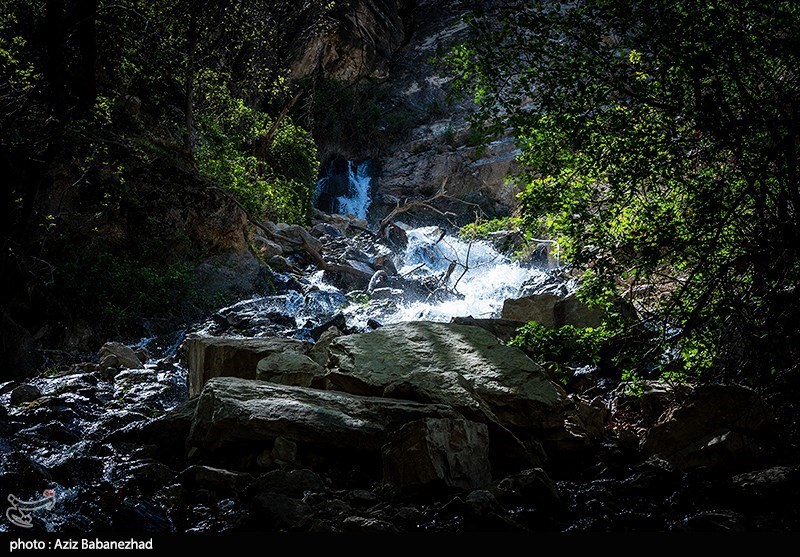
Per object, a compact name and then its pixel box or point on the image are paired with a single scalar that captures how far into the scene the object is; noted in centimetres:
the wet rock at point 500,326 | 816
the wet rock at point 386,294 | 1405
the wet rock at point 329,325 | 1020
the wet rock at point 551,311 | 805
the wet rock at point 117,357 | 778
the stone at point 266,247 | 1522
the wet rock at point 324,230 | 1945
